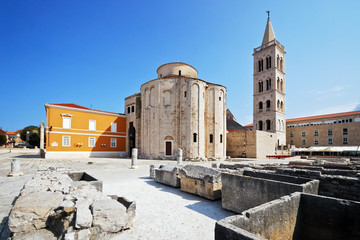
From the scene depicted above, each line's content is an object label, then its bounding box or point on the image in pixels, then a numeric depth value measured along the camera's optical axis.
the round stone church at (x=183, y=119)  24.72
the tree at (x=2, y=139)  53.00
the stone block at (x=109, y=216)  3.36
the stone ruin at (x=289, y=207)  2.51
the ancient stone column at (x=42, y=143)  23.09
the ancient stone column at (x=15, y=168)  9.92
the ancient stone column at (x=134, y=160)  14.21
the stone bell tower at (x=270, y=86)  40.78
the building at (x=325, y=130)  40.53
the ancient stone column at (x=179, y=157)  16.83
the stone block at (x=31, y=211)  3.24
